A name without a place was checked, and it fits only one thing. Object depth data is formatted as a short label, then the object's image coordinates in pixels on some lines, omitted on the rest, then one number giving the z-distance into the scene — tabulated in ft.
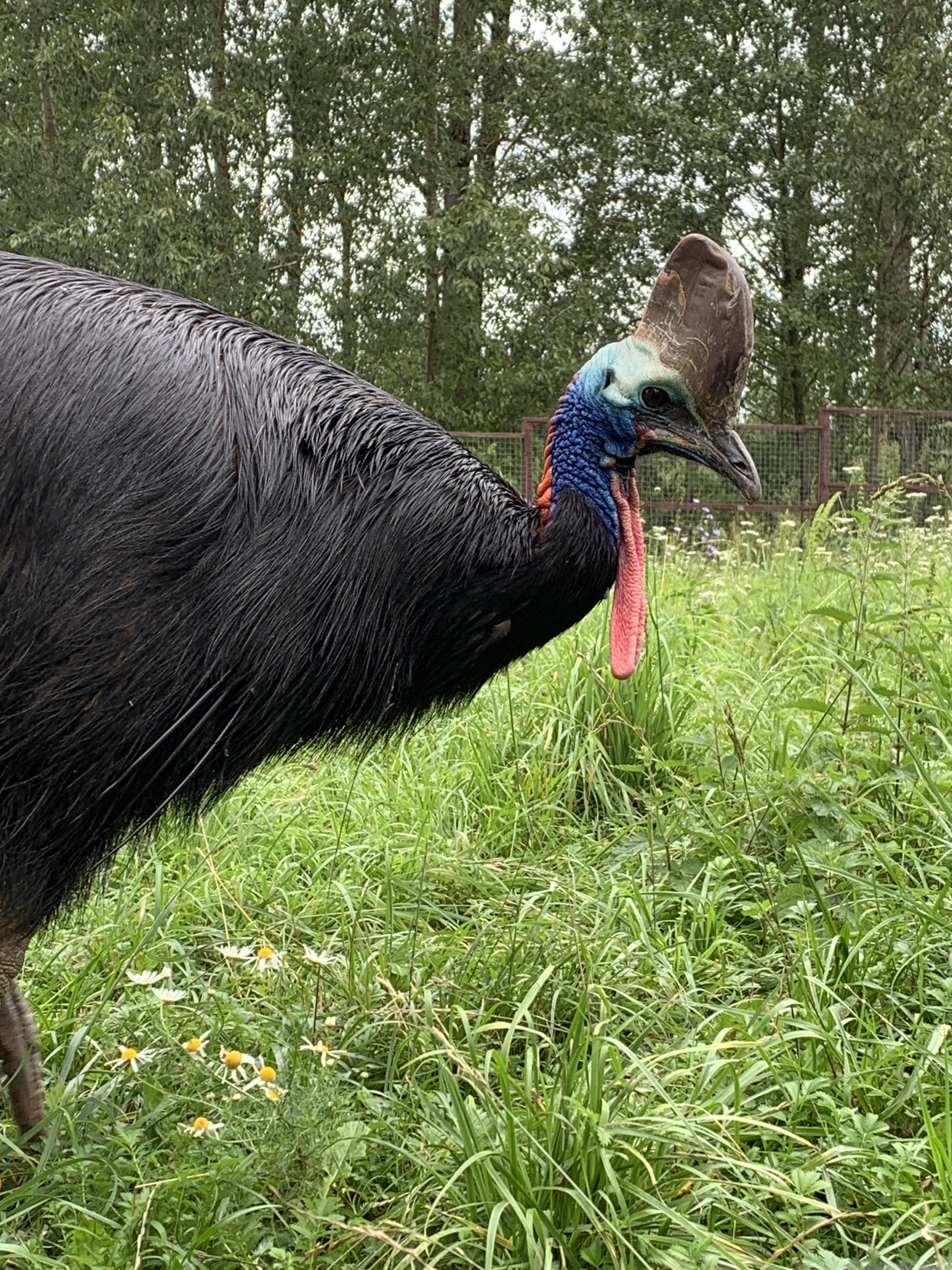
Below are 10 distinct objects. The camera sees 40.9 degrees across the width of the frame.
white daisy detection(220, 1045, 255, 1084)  5.83
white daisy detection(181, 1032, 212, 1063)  6.16
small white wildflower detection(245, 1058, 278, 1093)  5.94
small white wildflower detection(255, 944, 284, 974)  6.60
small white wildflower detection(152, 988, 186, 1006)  6.61
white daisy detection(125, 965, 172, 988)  6.57
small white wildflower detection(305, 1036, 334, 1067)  6.18
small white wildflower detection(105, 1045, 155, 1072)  6.23
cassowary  5.83
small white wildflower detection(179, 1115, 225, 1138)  5.68
